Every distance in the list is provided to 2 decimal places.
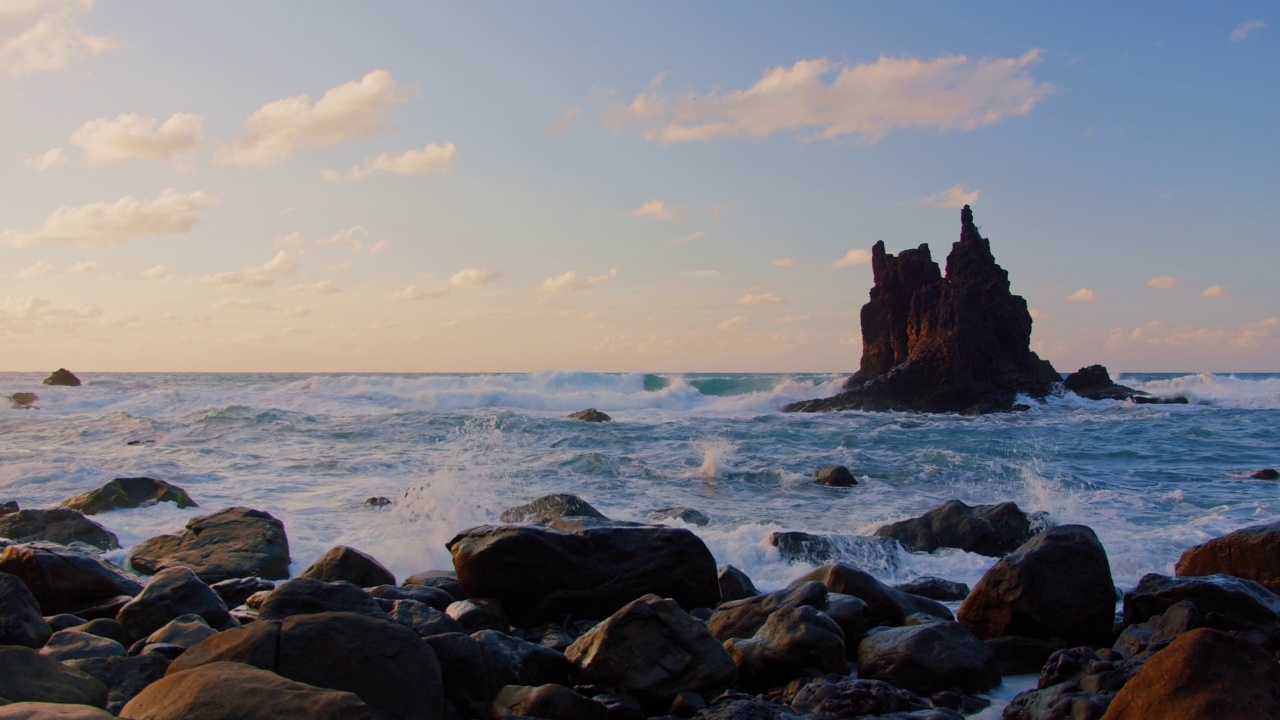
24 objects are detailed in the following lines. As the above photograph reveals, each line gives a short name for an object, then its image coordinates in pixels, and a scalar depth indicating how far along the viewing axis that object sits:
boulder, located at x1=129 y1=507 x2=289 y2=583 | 9.24
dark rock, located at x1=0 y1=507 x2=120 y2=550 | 10.52
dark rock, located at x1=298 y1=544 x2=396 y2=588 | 8.48
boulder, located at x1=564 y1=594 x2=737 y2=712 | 5.47
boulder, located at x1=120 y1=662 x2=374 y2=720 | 3.54
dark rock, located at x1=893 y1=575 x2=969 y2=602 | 8.85
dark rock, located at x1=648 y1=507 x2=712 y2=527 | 12.56
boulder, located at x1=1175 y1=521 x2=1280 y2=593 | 8.01
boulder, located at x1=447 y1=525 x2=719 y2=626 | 7.52
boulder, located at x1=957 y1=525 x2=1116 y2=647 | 6.95
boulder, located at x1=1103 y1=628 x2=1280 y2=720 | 4.24
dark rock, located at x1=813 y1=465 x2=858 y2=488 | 16.41
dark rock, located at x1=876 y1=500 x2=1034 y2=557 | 11.03
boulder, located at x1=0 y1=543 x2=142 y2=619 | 6.98
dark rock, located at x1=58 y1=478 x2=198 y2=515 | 12.52
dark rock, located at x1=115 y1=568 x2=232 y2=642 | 6.16
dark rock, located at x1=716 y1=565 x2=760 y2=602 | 8.31
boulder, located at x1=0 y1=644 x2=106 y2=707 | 4.02
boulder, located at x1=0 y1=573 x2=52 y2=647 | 5.32
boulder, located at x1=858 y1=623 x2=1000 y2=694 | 5.96
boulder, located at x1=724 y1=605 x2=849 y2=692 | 5.90
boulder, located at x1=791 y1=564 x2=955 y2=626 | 7.48
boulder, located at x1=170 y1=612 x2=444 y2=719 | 4.41
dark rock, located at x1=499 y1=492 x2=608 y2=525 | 11.87
